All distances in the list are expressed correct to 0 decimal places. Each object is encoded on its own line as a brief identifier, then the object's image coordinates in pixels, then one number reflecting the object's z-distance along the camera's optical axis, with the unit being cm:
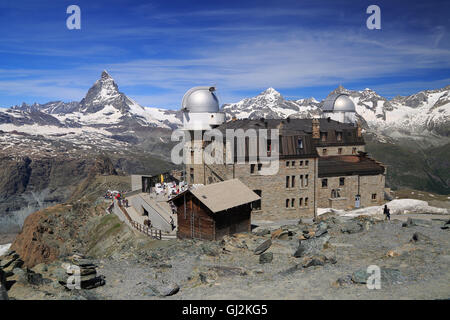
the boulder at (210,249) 2774
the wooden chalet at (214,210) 3328
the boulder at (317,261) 2200
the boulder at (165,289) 1938
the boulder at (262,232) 3369
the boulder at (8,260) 2338
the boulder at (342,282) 1820
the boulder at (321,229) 2898
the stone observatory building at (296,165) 4459
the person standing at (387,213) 3776
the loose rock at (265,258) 2477
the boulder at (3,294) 1703
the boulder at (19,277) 2098
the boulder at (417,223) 3212
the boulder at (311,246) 2530
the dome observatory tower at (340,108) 7481
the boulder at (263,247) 2715
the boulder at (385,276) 1798
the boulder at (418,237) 2602
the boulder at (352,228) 3090
